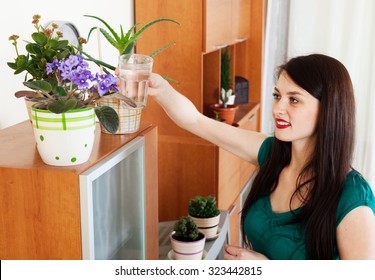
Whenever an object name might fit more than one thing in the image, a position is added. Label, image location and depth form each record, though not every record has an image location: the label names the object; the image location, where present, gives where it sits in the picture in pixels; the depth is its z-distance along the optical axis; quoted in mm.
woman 1549
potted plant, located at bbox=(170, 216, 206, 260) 1724
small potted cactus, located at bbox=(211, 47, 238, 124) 2861
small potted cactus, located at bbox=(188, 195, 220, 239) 2020
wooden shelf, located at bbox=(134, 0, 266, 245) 2410
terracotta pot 2852
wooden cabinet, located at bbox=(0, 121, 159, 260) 1144
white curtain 3506
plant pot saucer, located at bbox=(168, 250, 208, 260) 1764
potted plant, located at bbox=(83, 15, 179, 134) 1423
